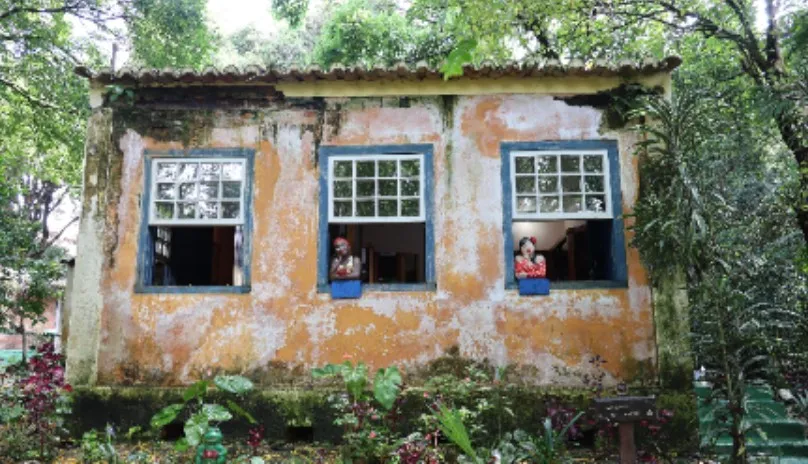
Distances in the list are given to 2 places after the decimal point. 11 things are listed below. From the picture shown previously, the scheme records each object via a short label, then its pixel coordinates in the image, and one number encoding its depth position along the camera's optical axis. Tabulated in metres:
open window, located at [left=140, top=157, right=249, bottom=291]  7.48
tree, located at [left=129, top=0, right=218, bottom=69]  12.27
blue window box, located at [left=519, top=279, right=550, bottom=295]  7.15
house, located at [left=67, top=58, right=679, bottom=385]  7.18
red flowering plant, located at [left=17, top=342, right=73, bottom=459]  6.69
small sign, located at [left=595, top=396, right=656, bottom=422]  5.48
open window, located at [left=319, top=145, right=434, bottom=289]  7.40
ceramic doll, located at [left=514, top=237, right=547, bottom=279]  7.22
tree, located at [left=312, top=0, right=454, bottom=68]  14.46
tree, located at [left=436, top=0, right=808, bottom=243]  7.60
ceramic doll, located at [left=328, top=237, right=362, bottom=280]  7.37
